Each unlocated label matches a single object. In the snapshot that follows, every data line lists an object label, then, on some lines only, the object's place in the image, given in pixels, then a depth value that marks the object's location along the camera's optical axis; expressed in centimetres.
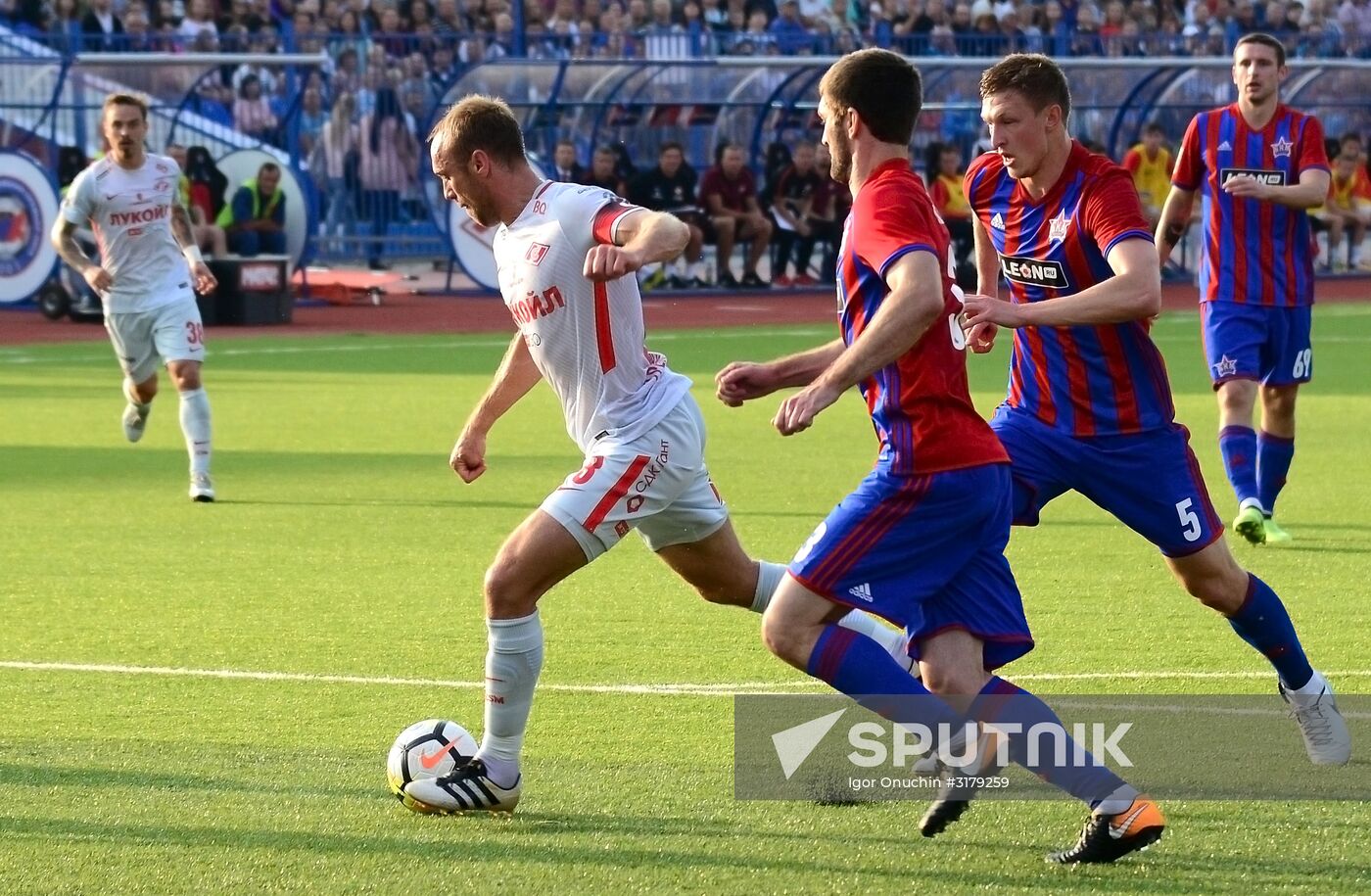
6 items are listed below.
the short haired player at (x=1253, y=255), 1820
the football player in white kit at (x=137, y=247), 2297
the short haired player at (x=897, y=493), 931
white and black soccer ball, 1047
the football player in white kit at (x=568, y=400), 1044
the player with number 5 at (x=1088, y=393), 1097
